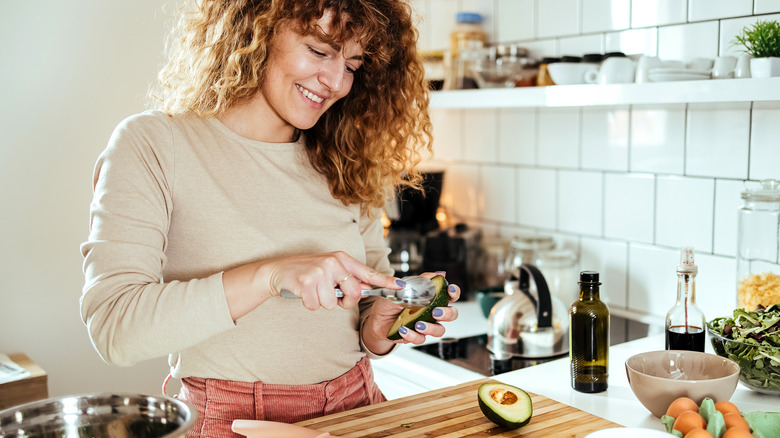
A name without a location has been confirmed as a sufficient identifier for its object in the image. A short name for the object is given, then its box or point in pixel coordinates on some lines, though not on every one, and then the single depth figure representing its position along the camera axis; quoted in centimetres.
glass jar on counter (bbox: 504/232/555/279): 217
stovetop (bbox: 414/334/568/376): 171
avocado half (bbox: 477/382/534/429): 110
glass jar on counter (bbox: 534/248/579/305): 210
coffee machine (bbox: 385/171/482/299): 234
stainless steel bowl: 90
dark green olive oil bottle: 134
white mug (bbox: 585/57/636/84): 172
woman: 109
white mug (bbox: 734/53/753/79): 149
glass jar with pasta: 161
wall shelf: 142
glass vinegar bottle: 139
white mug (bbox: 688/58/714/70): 160
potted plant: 142
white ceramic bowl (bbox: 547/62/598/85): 185
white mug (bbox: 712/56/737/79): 154
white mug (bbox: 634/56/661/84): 164
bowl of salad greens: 128
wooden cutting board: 112
